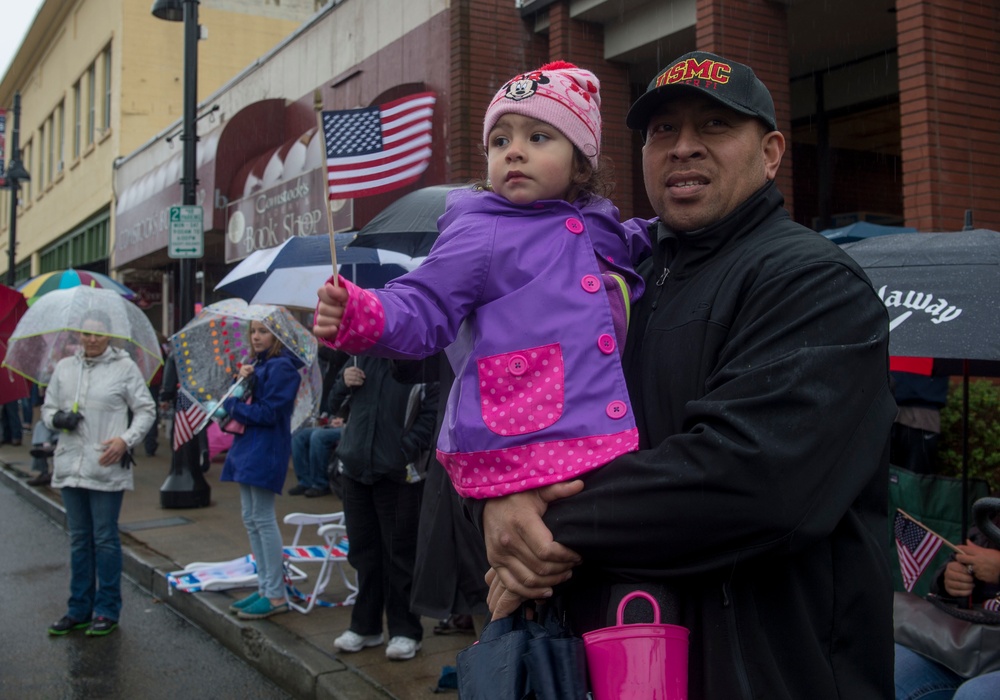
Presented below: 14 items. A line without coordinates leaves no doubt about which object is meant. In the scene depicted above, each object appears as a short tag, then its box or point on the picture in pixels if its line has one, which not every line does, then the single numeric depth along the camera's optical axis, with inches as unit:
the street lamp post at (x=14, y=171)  870.6
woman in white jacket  252.8
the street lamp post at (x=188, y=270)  419.2
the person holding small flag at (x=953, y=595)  134.8
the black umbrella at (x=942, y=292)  137.8
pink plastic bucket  63.7
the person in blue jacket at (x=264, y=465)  252.1
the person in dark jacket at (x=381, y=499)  221.9
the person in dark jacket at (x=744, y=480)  62.6
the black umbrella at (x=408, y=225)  228.2
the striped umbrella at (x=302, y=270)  261.1
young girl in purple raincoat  70.7
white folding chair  261.4
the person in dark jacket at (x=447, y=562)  200.2
